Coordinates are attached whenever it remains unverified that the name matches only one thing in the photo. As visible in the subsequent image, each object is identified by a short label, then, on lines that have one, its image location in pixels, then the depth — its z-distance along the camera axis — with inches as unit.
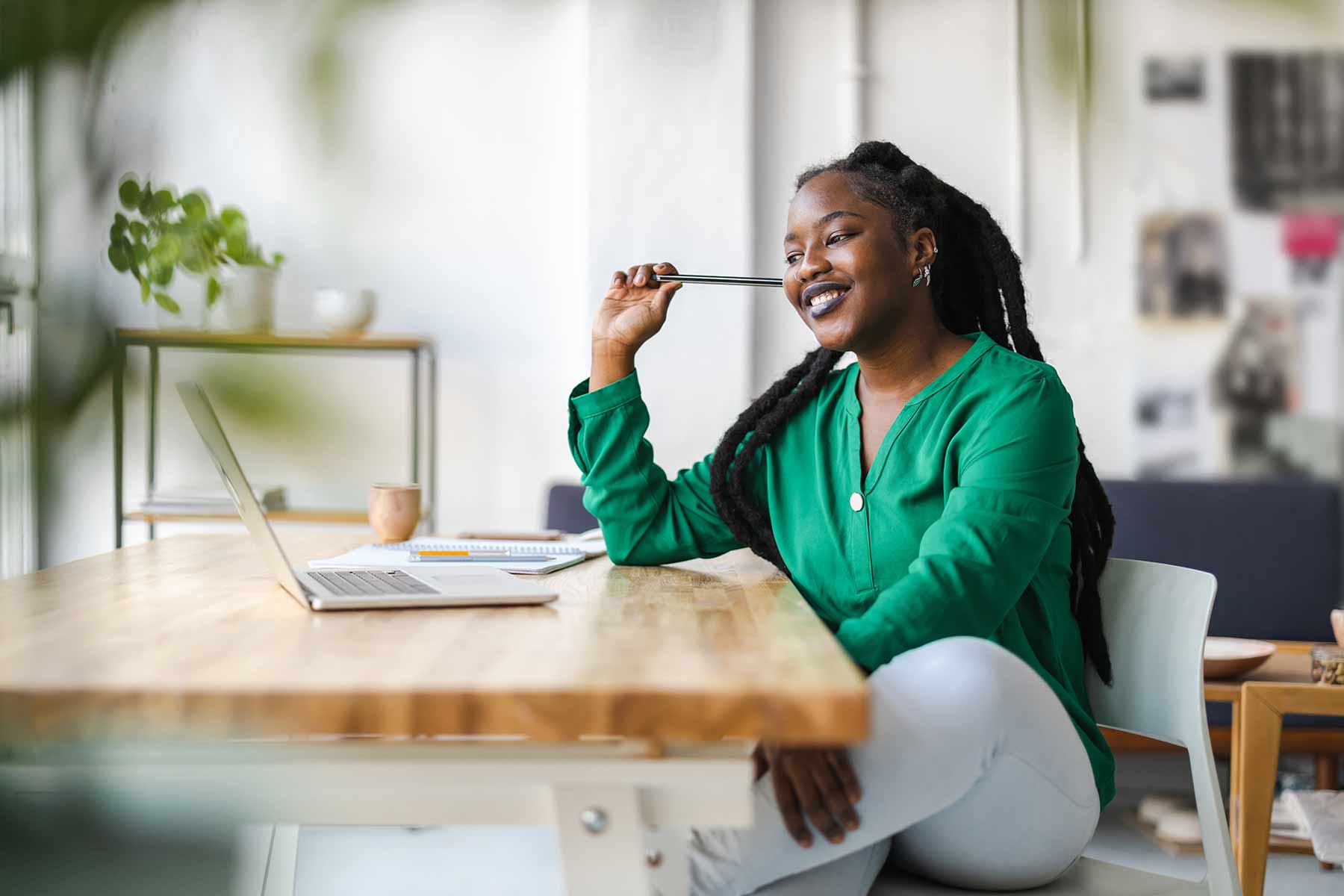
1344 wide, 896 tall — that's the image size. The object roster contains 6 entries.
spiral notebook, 48.9
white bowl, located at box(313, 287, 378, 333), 107.1
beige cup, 62.0
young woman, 32.8
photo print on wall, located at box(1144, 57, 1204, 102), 115.7
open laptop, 35.7
